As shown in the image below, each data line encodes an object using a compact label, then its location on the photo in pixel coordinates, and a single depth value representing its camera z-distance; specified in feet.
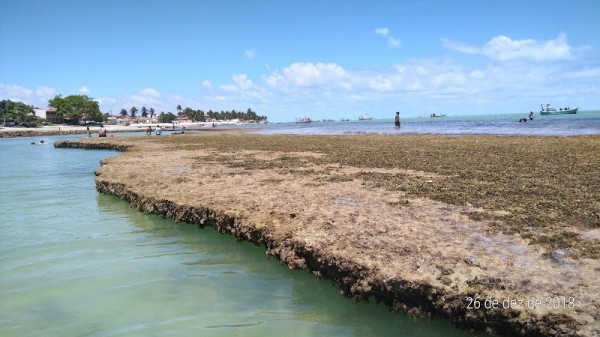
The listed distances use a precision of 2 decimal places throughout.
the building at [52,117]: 442.09
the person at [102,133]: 161.72
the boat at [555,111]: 402.07
